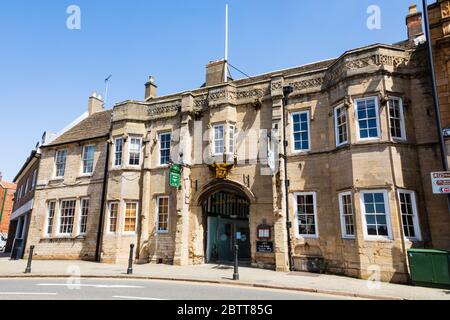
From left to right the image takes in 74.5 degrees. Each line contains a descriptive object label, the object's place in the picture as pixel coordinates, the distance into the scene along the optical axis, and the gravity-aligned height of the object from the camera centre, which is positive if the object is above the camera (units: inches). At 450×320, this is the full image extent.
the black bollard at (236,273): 431.2 -54.1
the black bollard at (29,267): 497.4 -53.7
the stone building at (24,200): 814.9 +118.5
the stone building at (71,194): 730.2 +102.0
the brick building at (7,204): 2155.5 +220.2
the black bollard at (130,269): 483.3 -54.7
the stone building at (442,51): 449.4 +279.8
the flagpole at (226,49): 723.9 +457.9
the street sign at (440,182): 397.1 +70.9
